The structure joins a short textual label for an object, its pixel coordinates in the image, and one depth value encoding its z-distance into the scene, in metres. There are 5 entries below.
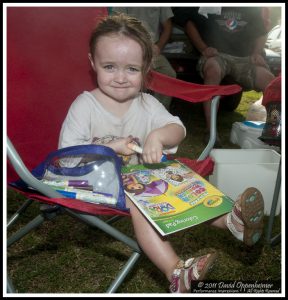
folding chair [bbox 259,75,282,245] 1.67
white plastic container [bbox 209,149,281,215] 1.94
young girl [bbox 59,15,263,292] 1.17
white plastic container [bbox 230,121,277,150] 2.75
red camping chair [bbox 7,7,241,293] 1.45
